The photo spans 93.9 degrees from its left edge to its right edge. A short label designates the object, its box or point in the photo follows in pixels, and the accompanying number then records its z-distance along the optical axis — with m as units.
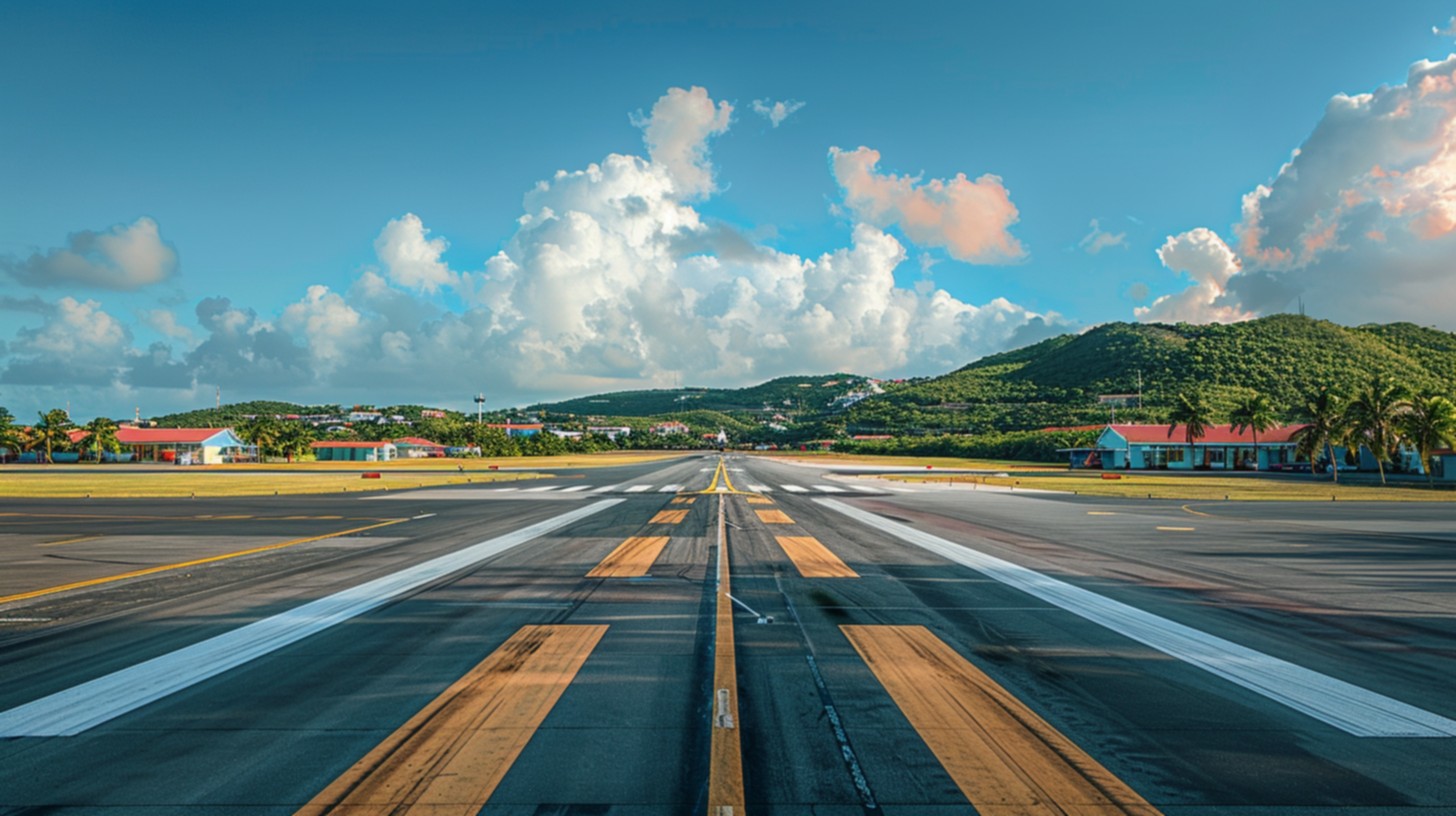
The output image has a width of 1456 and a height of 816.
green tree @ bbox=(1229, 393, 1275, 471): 73.50
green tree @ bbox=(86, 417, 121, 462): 100.00
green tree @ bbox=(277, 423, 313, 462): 103.94
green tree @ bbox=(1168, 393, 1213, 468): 73.62
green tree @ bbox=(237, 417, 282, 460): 103.19
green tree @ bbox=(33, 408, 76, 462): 102.00
